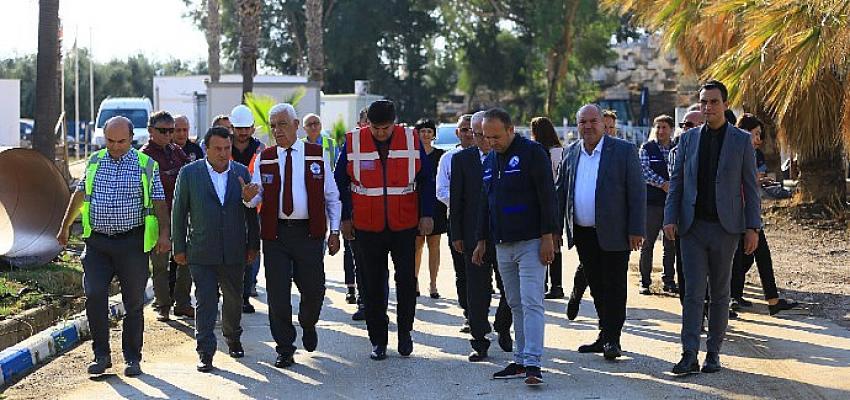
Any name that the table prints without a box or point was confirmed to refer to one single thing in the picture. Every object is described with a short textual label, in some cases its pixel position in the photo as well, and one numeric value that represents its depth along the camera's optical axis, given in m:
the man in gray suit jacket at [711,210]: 8.57
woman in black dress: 12.03
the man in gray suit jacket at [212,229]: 9.30
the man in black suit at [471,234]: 9.27
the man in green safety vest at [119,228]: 8.95
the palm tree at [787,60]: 13.08
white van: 42.17
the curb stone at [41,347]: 9.11
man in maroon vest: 9.34
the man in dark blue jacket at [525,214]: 8.33
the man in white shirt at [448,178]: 10.41
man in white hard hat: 11.74
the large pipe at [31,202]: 13.63
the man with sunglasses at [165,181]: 11.20
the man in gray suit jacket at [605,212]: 9.20
